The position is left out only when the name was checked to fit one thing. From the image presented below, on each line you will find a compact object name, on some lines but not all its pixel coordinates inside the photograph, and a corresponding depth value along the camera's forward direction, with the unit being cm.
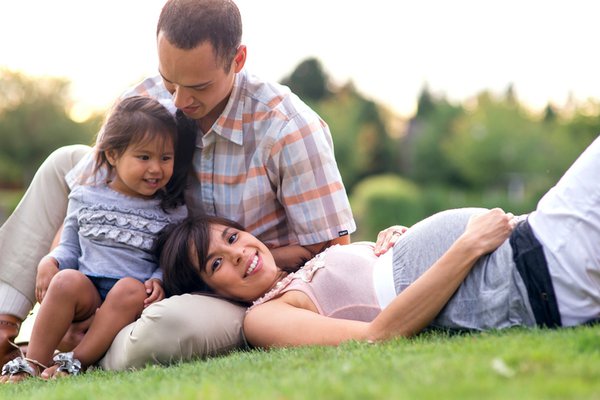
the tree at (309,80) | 5681
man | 469
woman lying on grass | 389
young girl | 487
